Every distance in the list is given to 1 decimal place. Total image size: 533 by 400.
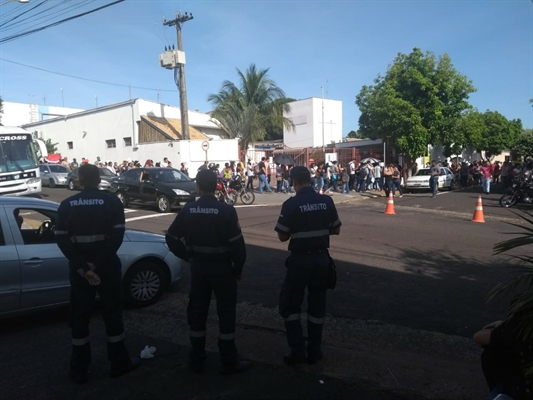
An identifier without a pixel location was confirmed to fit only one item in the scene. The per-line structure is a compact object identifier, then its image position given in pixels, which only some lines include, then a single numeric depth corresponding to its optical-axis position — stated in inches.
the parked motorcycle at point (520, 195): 657.4
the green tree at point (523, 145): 1975.9
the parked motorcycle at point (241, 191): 733.9
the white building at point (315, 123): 1969.7
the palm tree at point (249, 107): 1299.2
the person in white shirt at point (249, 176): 909.8
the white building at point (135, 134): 1065.1
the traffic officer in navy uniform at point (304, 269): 160.4
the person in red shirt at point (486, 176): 890.1
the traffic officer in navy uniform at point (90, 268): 152.3
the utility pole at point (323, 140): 1939.7
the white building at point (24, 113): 2532.0
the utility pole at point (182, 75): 1021.8
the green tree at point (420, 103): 1115.9
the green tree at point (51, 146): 1435.8
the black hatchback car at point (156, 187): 619.5
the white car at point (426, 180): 975.1
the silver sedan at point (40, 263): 194.4
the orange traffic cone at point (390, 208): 610.4
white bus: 655.6
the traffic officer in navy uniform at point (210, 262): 152.8
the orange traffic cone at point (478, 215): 537.6
